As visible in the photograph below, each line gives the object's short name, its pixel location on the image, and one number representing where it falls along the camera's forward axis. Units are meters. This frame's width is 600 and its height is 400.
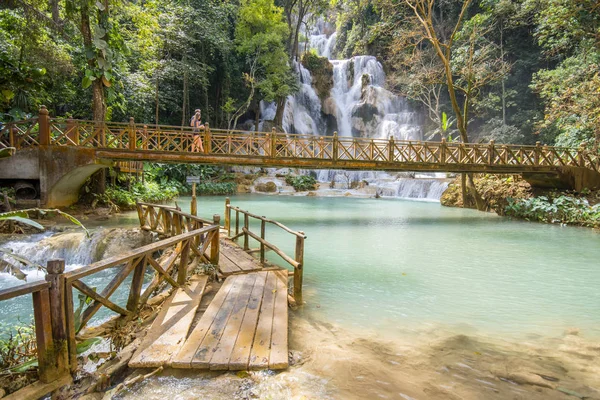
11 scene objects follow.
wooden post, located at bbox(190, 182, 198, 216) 9.32
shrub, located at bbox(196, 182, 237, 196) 24.35
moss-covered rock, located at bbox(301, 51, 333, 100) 33.38
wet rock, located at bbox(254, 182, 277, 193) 25.91
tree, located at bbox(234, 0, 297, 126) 24.94
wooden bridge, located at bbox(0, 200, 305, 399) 2.62
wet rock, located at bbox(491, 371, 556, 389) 3.26
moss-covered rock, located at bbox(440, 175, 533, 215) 16.55
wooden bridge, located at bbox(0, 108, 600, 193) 11.49
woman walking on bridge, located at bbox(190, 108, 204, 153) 13.54
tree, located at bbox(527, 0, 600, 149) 13.99
